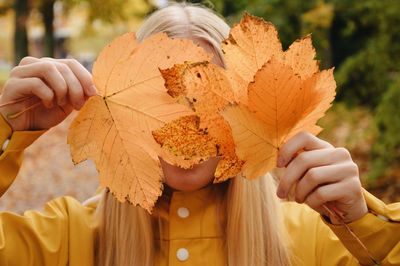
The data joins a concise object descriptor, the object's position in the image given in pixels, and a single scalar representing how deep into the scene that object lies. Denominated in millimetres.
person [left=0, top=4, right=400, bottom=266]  836
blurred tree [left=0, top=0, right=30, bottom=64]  11008
